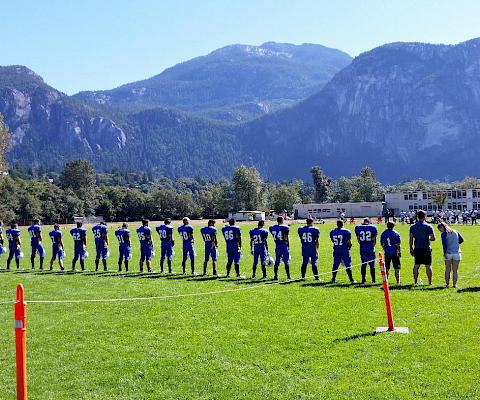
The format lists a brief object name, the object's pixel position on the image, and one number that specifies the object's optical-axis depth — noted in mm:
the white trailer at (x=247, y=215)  110069
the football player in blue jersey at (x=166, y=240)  22688
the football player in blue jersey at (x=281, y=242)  20047
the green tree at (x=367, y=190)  156000
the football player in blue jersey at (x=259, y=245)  20328
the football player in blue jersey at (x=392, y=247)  18234
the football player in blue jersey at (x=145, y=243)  23312
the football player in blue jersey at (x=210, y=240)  21484
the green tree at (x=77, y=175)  141500
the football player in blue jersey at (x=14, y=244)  25420
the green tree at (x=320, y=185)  160125
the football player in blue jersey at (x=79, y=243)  24359
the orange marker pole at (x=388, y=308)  11242
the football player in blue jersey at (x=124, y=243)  23844
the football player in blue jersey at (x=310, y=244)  19547
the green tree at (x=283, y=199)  137500
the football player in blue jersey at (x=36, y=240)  25156
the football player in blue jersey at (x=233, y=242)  20891
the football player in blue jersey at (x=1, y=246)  25578
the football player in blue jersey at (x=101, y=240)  24234
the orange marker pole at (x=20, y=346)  6891
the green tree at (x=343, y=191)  171625
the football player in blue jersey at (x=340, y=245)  18984
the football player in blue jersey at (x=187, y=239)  21984
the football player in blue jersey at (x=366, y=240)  18953
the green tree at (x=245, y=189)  134750
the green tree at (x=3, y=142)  71825
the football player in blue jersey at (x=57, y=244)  24427
